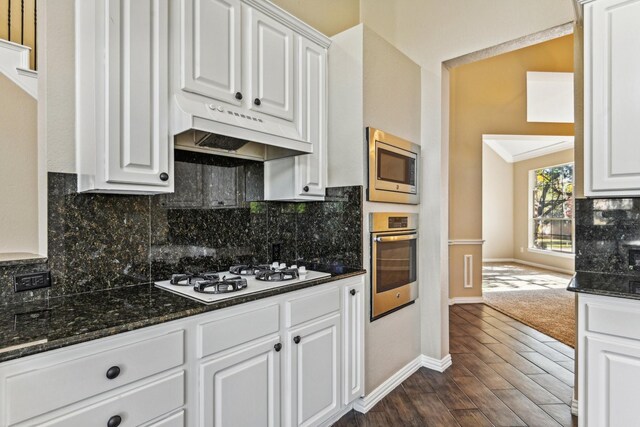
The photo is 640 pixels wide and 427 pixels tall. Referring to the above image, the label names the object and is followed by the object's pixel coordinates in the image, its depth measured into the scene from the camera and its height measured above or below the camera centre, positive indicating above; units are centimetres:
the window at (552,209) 793 +8
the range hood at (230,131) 164 +41
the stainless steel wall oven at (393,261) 240 -36
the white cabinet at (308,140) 229 +48
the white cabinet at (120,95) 146 +50
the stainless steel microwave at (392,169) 237 +32
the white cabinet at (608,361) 159 -70
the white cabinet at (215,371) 104 -61
